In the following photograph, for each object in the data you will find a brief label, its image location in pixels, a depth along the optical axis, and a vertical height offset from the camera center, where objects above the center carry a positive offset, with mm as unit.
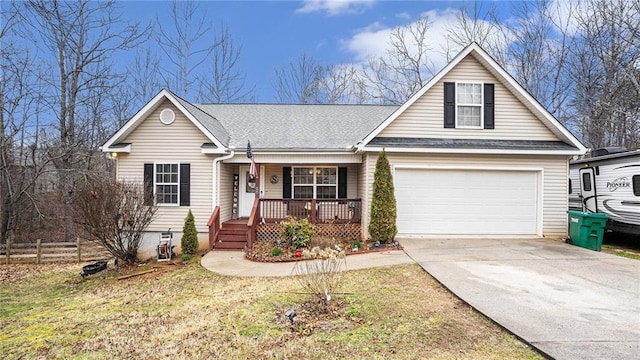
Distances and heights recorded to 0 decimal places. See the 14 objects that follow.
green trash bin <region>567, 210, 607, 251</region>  9688 -1472
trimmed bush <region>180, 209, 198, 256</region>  10852 -1970
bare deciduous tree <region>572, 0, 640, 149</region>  16484 +5849
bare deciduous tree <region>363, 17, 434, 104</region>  25062 +8665
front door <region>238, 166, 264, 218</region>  13477 -657
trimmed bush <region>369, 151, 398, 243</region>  10258 -870
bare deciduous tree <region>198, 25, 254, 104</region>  26500 +8058
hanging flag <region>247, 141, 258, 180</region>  11336 +498
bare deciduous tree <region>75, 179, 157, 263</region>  9680 -1191
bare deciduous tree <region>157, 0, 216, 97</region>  25625 +10263
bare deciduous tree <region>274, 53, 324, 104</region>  27125 +7921
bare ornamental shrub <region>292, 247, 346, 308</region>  6023 -1955
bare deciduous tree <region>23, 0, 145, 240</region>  16234 +6218
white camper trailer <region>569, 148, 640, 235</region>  10070 -234
